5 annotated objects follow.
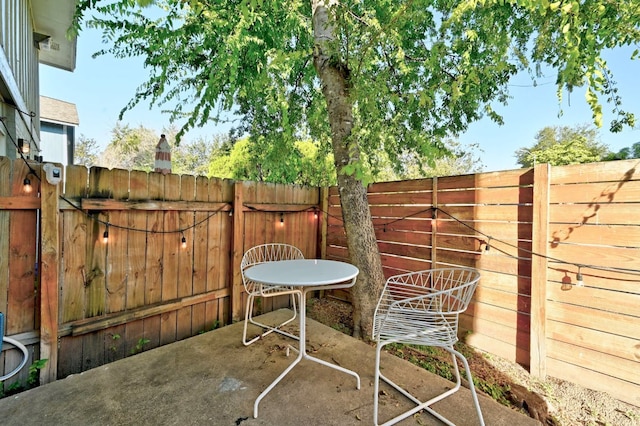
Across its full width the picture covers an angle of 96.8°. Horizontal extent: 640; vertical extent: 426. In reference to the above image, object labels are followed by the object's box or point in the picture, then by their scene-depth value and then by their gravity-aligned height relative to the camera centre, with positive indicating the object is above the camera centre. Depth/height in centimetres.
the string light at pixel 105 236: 210 -21
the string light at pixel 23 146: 320 +70
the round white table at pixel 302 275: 165 -41
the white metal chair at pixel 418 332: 142 -64
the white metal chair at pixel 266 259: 236 -52
